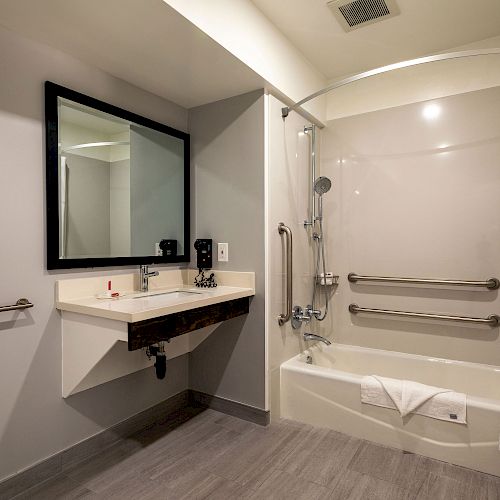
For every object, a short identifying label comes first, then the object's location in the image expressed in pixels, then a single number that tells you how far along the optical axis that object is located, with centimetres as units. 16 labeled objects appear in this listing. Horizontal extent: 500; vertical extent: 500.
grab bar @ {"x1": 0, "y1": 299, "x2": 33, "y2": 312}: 160
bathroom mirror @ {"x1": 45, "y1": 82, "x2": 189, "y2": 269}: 184
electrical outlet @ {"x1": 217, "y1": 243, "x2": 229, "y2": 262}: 244
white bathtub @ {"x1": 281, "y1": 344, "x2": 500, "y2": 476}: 181
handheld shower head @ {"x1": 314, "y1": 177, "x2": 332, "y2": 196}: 259
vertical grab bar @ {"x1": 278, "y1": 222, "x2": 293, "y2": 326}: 239
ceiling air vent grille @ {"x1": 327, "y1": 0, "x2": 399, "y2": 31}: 203
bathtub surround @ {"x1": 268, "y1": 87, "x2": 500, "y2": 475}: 233
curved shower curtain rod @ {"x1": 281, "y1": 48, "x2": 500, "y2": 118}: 169
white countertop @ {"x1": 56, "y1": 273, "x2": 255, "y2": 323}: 164
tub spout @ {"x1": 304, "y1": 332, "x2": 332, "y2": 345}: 256
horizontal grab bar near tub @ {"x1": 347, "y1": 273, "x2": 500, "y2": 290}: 234
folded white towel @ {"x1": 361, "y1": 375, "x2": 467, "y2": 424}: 186
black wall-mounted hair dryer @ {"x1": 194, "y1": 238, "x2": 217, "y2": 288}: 244
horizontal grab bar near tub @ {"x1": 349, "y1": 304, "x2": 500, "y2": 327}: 234
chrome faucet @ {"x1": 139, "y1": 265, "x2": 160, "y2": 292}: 219
